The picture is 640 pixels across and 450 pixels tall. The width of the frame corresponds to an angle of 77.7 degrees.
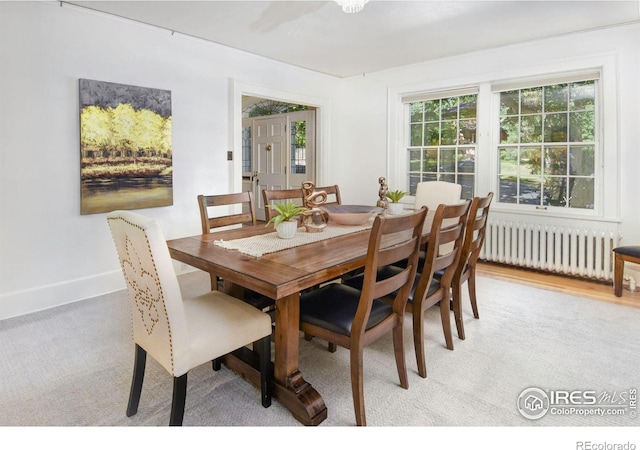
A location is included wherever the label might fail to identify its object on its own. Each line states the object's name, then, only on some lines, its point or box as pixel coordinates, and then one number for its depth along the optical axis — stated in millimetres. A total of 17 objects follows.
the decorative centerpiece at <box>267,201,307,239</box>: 2154
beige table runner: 1970
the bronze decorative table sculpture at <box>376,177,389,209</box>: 3052
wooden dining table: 1561
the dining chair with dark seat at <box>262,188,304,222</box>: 2857
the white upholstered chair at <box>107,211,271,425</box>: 1438
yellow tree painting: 3330
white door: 6148
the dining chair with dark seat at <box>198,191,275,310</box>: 2328
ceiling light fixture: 2531
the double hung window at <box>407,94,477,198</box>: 4785
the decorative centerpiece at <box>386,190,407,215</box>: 3114
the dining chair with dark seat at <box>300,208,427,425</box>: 1673
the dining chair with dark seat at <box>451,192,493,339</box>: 2492
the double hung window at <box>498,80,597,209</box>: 3984
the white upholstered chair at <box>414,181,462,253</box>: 3541
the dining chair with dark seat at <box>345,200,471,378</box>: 2059
